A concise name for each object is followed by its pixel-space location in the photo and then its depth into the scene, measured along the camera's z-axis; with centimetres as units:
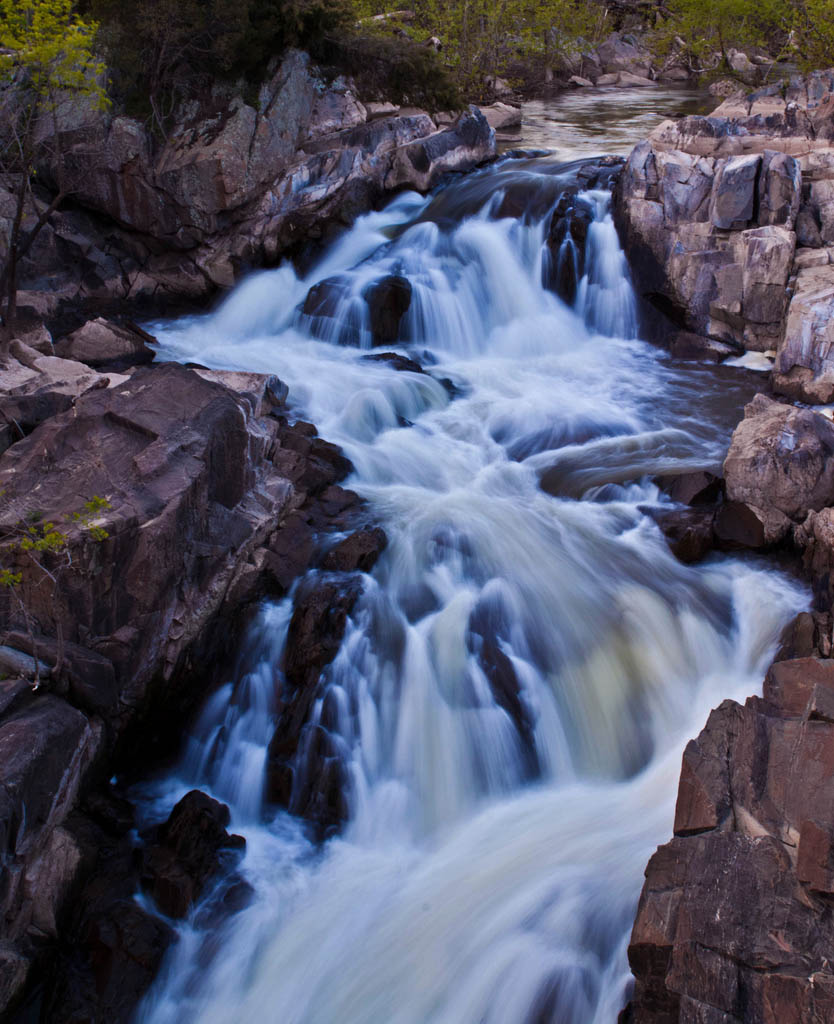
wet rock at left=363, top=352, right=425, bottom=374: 1384
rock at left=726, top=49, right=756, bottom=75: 3088
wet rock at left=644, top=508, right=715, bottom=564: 975
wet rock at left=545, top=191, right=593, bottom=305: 1586
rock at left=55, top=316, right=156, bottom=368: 1305
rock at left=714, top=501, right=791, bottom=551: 969
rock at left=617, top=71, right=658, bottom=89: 3262
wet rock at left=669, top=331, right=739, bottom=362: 1461
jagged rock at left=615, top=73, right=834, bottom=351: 1431
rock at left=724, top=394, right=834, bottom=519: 962
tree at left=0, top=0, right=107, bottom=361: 1085
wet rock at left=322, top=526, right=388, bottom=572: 929
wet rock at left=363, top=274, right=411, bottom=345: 1487
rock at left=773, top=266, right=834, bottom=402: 1286
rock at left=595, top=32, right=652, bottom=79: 3450
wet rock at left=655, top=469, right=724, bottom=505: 1034
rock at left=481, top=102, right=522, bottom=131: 2409
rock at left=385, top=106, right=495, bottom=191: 1816
